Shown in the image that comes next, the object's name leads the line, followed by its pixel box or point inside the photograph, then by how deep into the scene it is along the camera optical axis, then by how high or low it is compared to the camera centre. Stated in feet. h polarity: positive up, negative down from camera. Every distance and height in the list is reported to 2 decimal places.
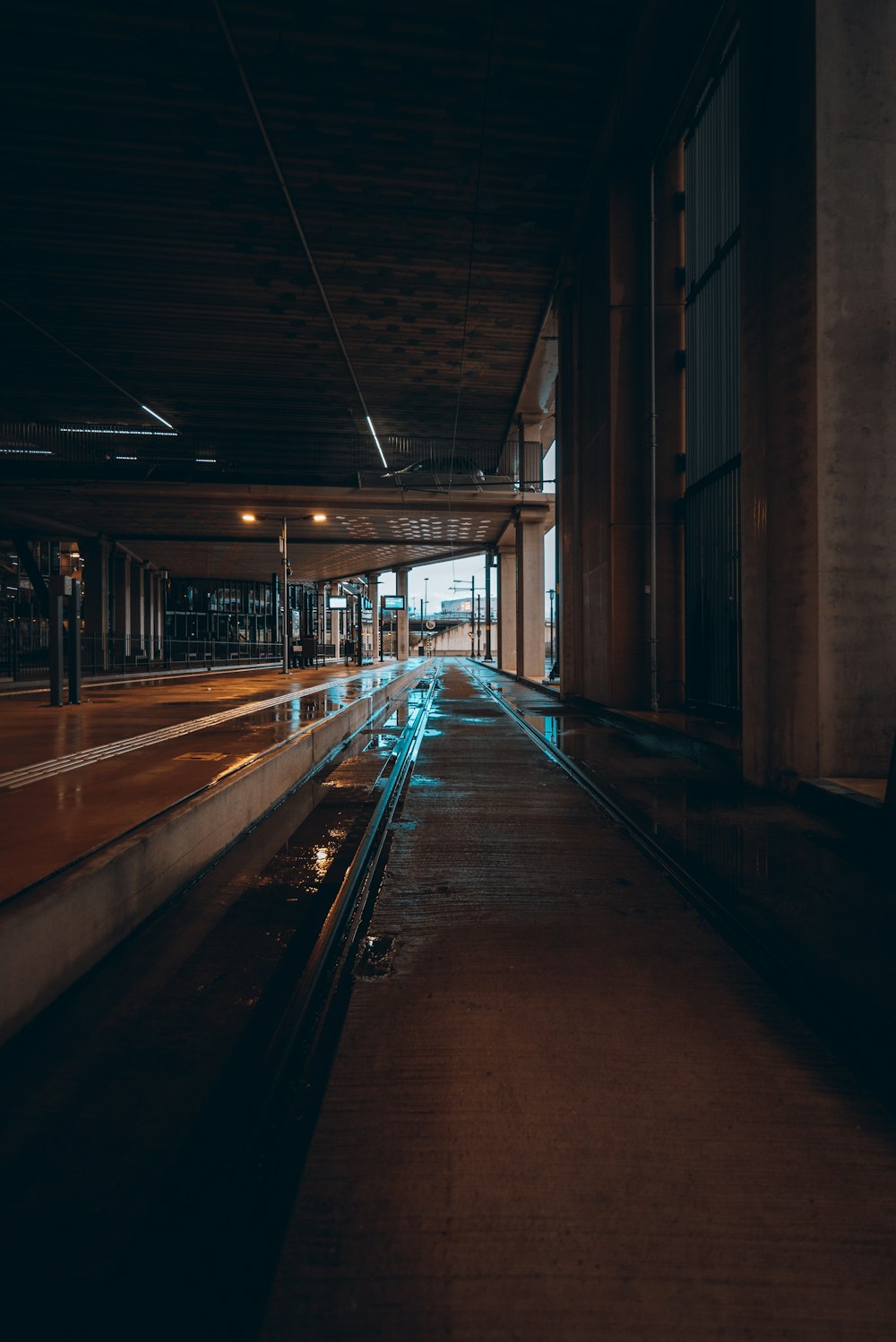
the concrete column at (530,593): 94.89 +6.78
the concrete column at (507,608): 128.36 +6.85
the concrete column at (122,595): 134.10 +9.69
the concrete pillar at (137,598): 146.61 +9.89
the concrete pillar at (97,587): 115.96 +9.73
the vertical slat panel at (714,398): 38.42 +13.69
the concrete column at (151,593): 161.50 +12.01
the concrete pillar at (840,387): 20.04 +6.99
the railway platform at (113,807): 10.01 -3.73
